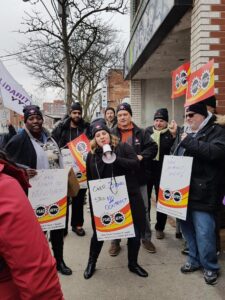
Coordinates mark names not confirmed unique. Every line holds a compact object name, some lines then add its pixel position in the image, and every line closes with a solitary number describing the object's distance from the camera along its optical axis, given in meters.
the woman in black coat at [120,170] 2.31
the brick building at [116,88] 21.09
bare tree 8.83
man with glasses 2.20
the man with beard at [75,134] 3.31
